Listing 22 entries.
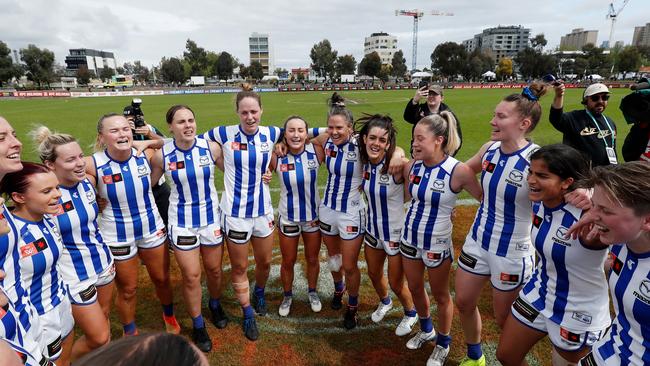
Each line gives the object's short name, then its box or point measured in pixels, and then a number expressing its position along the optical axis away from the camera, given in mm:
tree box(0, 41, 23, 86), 59219
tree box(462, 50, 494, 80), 74750
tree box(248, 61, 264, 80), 83438
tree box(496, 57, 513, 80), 83125
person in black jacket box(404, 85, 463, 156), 6567
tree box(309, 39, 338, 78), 86750
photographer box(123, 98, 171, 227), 4660
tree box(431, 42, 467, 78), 74125
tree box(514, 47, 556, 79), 71750
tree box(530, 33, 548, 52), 79562
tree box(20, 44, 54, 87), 62562
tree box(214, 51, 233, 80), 83494
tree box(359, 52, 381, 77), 79875
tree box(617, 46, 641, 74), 71562
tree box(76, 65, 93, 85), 78625
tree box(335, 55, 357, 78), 86125
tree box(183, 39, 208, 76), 84938
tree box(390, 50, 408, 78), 86125
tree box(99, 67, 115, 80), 93812
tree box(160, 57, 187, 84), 77438
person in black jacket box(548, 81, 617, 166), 5066
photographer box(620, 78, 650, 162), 4344
